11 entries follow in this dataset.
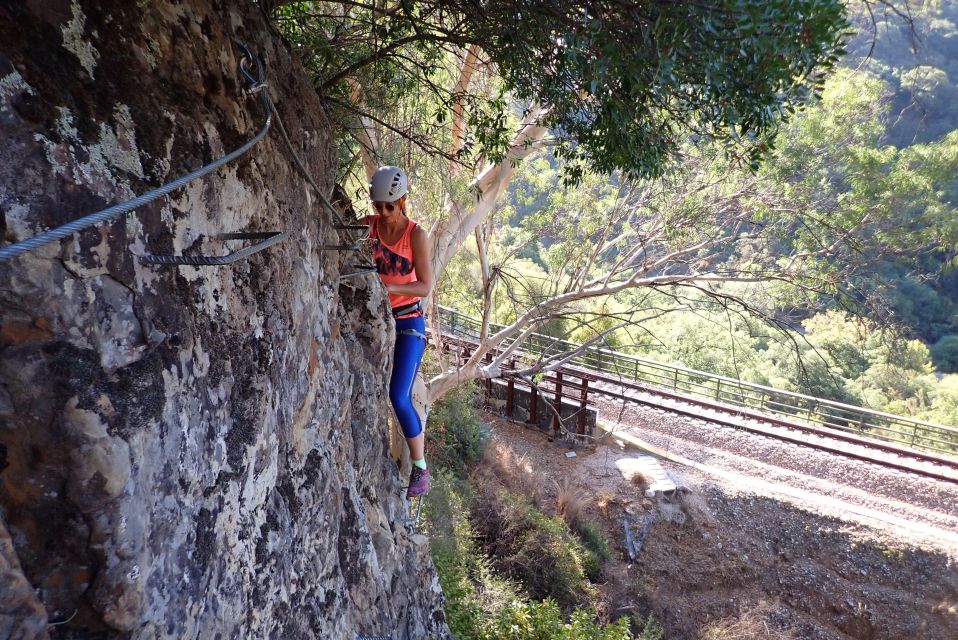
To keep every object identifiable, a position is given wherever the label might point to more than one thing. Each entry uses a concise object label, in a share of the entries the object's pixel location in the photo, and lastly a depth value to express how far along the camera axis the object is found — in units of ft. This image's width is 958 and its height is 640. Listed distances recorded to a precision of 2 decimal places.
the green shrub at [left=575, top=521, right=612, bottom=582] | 29.09
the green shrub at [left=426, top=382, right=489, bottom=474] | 33.86
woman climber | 12.01
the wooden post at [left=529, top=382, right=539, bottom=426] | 41.57
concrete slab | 33.83
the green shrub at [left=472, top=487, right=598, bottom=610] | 26.48
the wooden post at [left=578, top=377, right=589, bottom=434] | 39.27
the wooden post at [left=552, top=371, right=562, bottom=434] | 40.40
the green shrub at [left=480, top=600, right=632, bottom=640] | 18.04
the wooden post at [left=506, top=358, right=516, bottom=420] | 42.91
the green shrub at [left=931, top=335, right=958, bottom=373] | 94.99
